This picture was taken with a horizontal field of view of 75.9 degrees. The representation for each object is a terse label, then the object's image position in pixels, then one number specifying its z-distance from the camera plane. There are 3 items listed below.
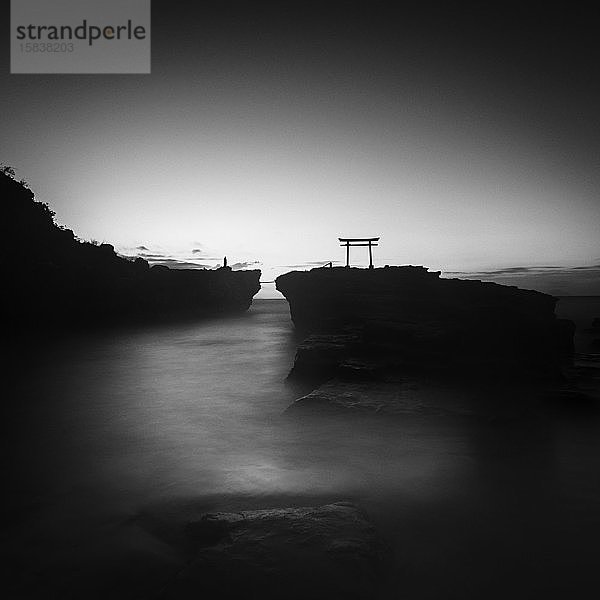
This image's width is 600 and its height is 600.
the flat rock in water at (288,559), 3.78
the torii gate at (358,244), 24.58
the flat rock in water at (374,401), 9.64
